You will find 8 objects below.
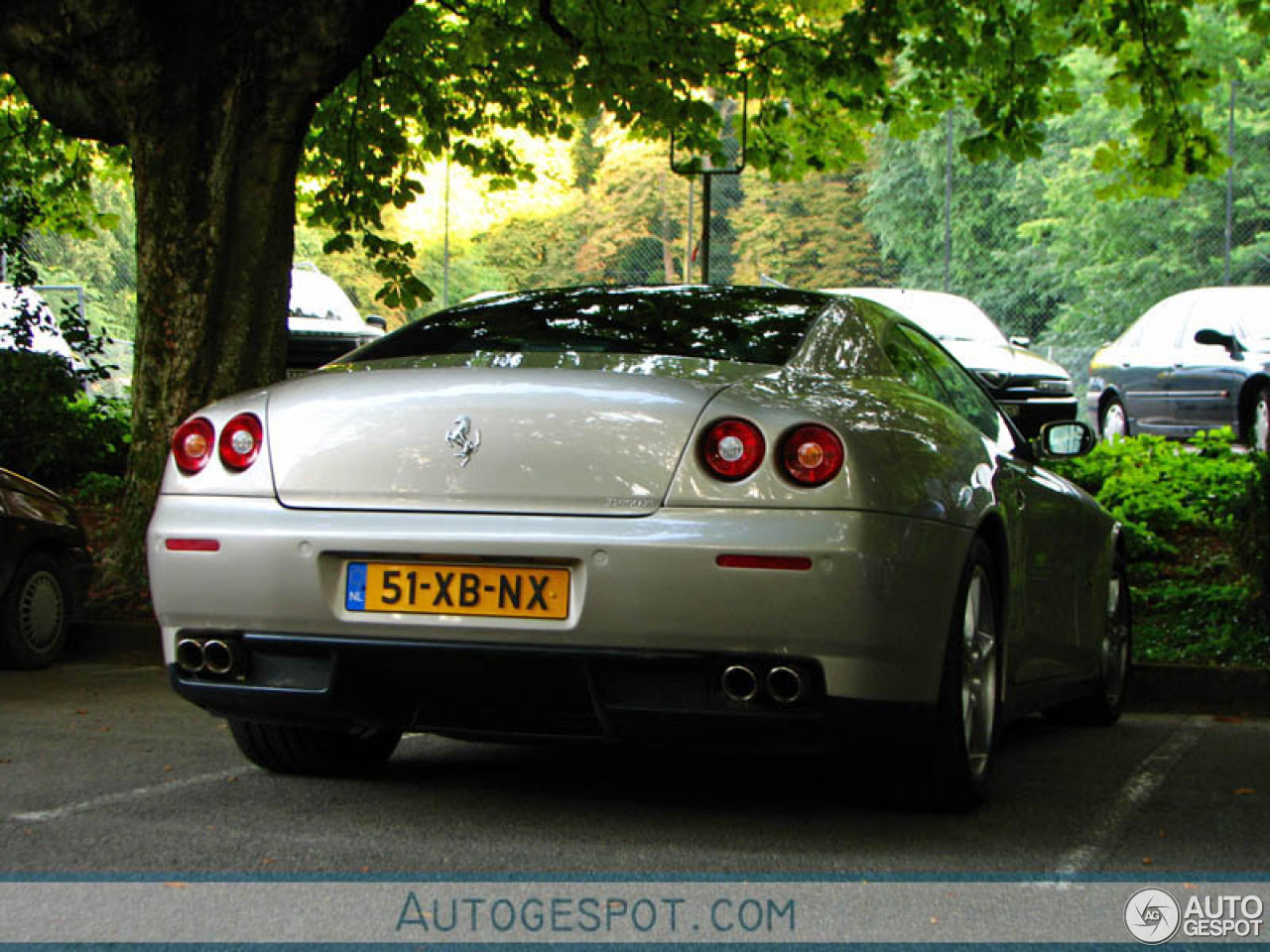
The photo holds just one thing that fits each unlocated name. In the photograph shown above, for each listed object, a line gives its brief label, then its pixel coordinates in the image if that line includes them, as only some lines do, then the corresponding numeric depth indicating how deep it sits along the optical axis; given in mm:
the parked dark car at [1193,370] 15719
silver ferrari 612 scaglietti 4074
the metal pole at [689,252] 25406
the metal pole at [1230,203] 22609
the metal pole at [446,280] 28531
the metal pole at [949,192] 24250
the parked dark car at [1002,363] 14930
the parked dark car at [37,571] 7648
